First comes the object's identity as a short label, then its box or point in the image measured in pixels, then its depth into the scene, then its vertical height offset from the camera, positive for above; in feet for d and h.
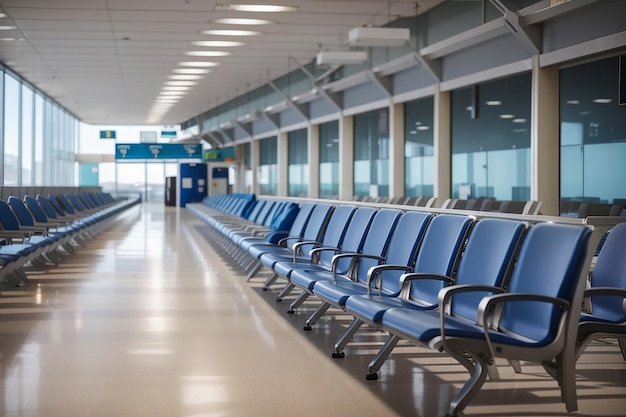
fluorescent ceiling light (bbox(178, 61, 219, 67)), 60.34 +10.24
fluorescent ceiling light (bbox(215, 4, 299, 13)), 39.17 +9.48
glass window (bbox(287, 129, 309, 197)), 71.72 +3.28
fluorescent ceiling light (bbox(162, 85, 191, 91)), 76.03 +10.64
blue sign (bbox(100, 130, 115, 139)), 123.75 +9.83
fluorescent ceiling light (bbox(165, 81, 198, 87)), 72.74 +10.53
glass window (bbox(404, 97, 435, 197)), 45.70 +2.93
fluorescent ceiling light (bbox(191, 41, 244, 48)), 51.08 +9.94
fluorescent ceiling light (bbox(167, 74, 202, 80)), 67.72 +10.40
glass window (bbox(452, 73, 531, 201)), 36.17 +2.90
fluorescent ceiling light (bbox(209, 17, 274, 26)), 43.49 +9.71
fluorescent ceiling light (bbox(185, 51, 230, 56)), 55.06 +10.07
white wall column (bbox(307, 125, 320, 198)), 67.51 +3.65
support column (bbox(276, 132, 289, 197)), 78.02 +3.68
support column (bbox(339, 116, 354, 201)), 59.00 +3.06
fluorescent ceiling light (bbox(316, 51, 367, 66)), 41.70 +7.39
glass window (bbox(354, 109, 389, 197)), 52.65 +3.10
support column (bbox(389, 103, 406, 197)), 49.16 +3.02
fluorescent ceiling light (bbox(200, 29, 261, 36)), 47.16 +9.83
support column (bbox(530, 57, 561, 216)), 32.83 +2.51
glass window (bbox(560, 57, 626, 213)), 29.37 +2.45
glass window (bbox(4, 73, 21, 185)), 61.31 +5.21
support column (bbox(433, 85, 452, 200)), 43.16 +2.42
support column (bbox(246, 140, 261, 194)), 90.58 +4.20
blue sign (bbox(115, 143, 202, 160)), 114.52 +6.75
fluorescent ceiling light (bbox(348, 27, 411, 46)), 35.49 +7.25
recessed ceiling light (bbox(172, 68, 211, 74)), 63.99 +10.31
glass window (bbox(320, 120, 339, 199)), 63.10 +3.13
